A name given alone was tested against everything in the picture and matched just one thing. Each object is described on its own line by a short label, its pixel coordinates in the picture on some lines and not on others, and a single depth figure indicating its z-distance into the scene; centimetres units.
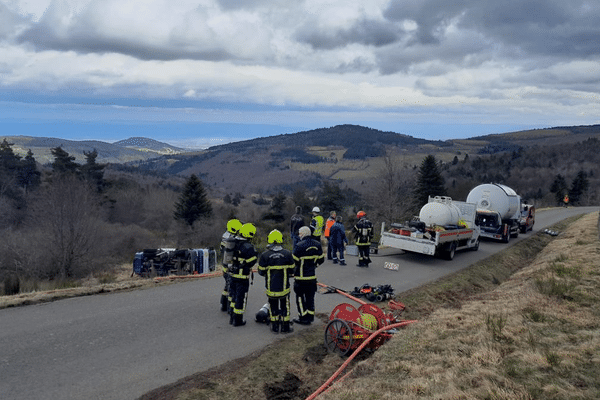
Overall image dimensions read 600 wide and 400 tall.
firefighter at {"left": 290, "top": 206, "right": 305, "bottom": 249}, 1400
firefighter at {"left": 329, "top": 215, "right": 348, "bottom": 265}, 1412
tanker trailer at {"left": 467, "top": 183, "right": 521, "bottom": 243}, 2083
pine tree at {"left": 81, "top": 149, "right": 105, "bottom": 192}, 5470
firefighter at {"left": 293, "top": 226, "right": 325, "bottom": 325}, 838
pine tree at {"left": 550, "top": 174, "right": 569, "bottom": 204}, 5706
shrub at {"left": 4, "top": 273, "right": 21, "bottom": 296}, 1029
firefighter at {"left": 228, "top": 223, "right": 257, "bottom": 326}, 798
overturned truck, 1446
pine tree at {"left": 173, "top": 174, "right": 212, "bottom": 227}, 4762
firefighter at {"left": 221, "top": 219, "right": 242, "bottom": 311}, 797
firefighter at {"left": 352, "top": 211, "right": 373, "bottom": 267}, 1338
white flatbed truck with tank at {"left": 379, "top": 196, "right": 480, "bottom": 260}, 1484
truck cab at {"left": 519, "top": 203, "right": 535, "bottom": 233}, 2453
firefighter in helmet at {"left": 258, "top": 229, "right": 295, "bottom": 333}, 791
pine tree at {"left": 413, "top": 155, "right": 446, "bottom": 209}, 4419
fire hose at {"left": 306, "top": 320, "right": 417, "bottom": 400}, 574
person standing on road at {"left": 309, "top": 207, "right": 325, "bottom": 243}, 1359
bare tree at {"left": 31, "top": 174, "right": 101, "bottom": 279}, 2484
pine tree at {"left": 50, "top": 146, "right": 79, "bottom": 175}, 5119
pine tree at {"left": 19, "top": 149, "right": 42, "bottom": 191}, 5822
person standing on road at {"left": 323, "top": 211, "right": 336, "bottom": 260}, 1467
